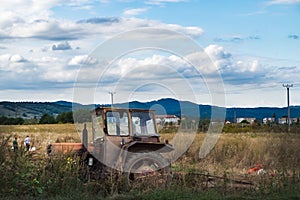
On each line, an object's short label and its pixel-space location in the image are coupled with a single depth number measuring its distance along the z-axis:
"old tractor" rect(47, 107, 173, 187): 14.66
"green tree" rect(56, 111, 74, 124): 71.69
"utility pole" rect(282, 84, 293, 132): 75.89
